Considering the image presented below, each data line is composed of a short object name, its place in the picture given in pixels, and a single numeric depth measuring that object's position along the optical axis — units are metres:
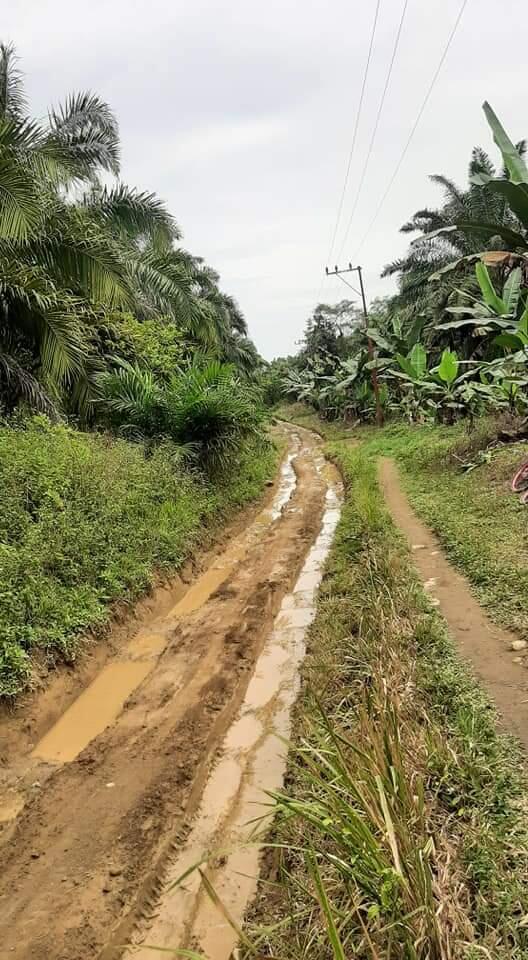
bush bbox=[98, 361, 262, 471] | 9.91
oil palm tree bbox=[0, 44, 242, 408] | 7.70
